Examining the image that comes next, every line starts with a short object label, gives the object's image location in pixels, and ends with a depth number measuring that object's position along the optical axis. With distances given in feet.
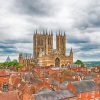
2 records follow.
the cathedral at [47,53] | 498.69
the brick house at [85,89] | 160.38
